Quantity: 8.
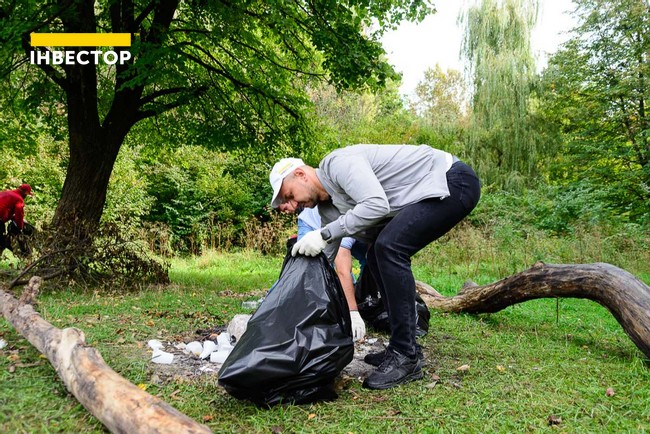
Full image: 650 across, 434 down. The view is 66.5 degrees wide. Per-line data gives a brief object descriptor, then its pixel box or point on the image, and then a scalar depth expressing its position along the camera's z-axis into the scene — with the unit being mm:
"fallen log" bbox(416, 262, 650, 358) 3096
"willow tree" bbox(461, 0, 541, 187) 15008
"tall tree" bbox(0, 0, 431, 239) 5934
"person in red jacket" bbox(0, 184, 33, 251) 8008
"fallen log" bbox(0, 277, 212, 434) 1605
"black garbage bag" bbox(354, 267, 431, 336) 3861
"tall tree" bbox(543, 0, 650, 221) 11133
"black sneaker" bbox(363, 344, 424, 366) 3048
